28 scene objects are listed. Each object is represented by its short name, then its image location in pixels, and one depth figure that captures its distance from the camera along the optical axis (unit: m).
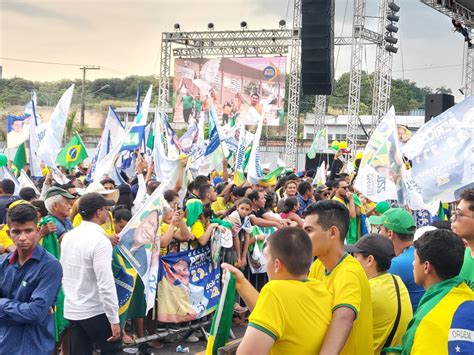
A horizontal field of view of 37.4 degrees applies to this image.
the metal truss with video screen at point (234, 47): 31.42
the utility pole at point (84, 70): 54.30
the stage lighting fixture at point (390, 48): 28.06
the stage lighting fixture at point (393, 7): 27.52
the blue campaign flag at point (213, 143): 12.95
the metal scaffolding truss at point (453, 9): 22.04
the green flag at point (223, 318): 3.39
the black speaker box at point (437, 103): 15.70
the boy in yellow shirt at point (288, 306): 2.97
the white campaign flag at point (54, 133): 11.71
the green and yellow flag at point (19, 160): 13.77
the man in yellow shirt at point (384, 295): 3.75
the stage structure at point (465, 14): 22.14
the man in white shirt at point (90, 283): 5.38
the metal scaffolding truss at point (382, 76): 28.34
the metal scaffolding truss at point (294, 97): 30.96
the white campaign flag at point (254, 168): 12.31
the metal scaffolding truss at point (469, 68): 27.07
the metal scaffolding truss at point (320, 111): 29.73
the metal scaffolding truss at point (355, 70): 28.80
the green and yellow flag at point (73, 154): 15.19
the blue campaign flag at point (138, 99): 13.81
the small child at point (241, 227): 8.92
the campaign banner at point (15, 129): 15.04
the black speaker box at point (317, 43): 24.16
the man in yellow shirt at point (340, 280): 3.25
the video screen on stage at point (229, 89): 37.34
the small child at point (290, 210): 9.55
